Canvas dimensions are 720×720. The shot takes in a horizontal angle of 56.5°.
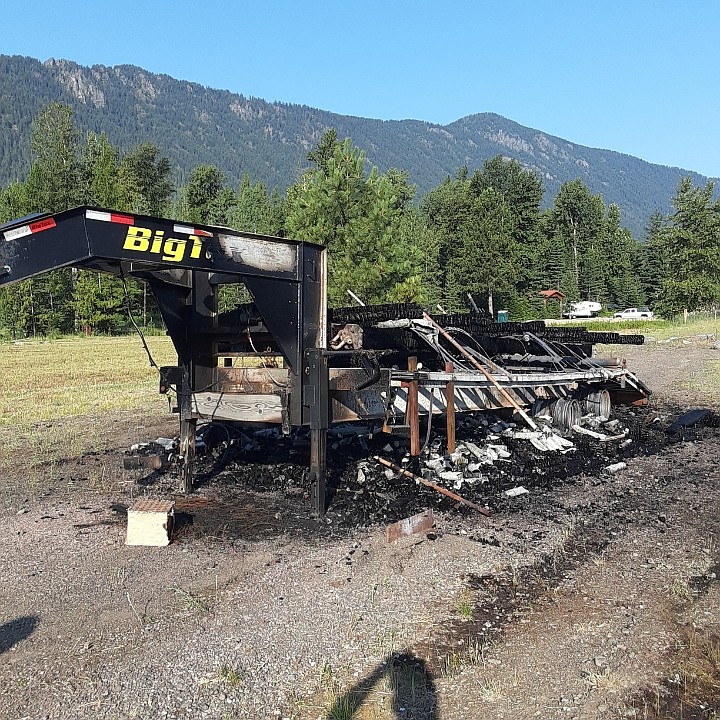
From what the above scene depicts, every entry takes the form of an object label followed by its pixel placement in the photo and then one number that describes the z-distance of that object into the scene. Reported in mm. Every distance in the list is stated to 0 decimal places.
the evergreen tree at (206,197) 64500
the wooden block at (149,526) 5762
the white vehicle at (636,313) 76256
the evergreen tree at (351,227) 28188
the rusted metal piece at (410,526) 5867
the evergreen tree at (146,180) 54141
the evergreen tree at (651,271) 81688
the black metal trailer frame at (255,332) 4855
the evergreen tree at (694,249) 47031
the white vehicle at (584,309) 79450
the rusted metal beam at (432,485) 6864
